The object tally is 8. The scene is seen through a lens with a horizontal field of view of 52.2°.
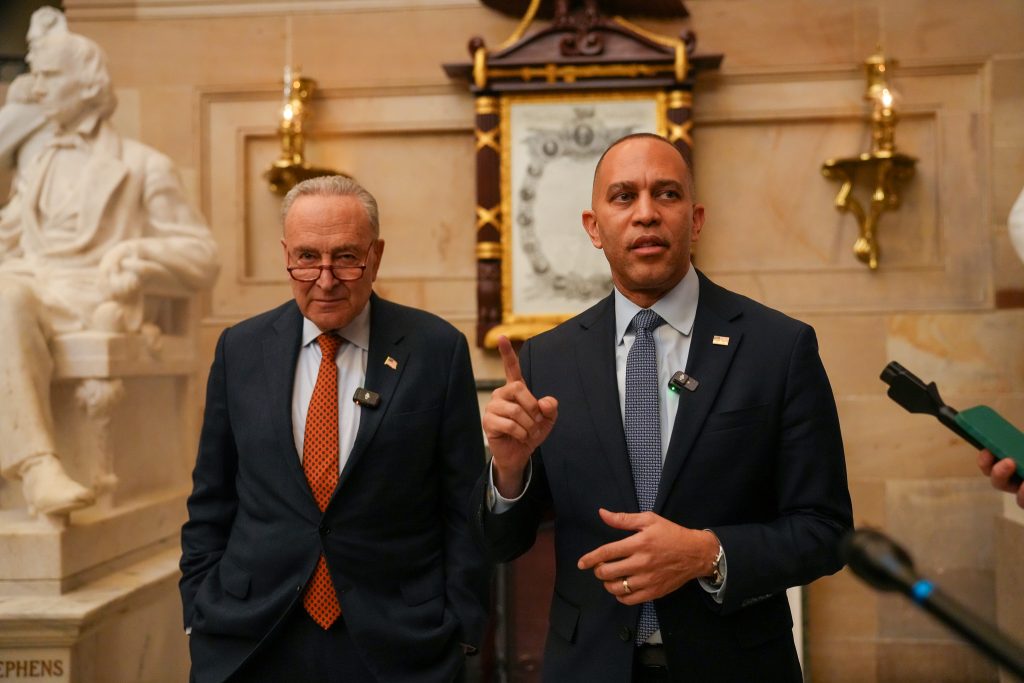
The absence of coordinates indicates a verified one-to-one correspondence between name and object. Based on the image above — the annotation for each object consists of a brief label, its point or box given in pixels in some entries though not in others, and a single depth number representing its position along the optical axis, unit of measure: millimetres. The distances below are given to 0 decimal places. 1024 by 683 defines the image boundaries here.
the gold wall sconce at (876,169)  5051
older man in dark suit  2352
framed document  5336
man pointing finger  1844
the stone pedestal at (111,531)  3604
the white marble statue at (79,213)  4172
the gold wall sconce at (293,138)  5305
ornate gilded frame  5207
